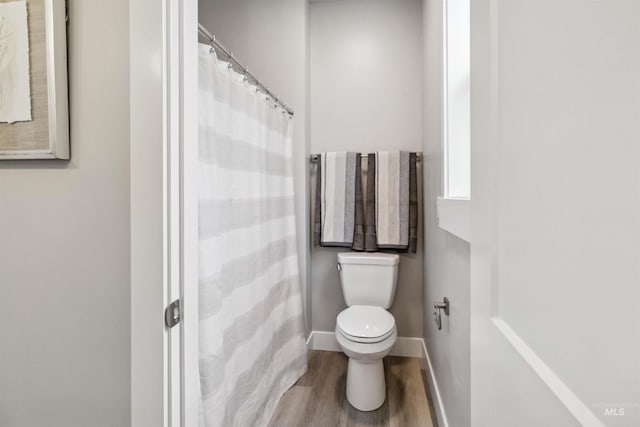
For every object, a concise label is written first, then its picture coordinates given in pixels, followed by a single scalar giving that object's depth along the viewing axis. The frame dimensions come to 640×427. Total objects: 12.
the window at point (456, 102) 1.36
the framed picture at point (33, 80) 0.74
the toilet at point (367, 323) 1.62
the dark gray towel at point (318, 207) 2.29
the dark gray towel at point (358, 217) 2.24
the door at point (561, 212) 0.26
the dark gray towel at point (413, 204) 2.18
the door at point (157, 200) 0.68
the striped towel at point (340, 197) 2.23
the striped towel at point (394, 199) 2.17
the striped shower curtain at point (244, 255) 1.11
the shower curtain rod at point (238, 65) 1.10
